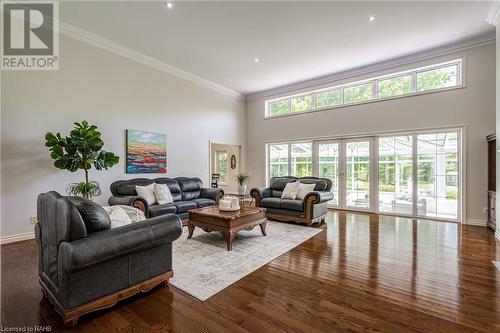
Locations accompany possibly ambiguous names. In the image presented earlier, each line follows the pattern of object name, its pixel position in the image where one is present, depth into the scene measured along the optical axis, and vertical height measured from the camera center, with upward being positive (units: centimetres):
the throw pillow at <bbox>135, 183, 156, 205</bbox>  465 -54
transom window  529 +206
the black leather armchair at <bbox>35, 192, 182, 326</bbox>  175 -72
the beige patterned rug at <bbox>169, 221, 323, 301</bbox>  246 -121
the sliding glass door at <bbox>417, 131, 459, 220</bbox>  520 -16
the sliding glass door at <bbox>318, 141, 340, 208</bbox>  678 +9
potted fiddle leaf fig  379 +21
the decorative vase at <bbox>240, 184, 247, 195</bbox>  634 -61
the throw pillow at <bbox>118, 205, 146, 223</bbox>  260 -55
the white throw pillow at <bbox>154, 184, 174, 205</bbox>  475 -58
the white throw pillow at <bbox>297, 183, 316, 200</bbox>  522 -52
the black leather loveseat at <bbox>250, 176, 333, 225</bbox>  479 -76
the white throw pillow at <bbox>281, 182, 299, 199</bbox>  535 -56
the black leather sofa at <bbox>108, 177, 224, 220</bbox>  429 -63
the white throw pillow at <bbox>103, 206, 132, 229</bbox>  221 -50
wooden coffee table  345 -85
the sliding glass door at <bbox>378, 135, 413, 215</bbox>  571 -17
